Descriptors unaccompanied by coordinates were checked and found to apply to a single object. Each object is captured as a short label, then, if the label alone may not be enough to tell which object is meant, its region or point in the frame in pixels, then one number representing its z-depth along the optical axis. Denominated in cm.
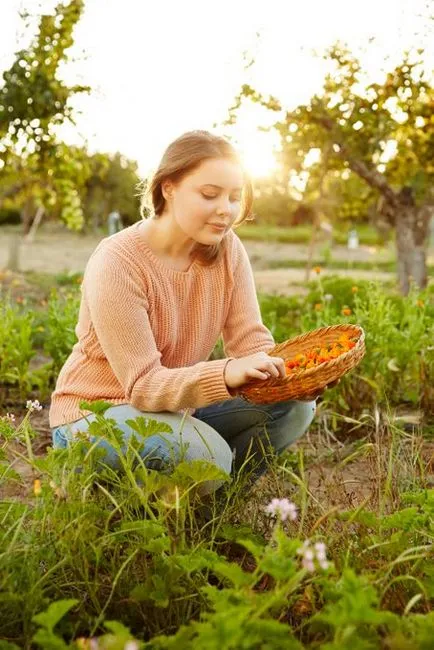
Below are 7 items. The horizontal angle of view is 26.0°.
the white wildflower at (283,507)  152
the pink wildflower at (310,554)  132
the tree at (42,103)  773
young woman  230
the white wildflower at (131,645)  116
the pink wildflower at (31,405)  212
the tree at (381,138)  704
